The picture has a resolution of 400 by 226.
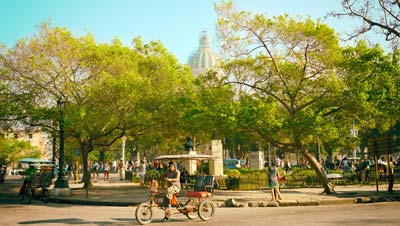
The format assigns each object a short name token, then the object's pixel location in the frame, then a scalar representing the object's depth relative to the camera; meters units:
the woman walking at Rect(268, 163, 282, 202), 19.02
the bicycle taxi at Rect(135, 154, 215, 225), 12.81
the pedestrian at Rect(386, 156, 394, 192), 21.80
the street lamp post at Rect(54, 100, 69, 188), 23.72
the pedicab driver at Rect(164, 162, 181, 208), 13.12
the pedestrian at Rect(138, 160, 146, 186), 31.81
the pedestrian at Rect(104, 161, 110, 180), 41.98
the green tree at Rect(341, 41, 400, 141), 20.38
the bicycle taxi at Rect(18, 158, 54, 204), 22.19
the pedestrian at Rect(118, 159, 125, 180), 42.43
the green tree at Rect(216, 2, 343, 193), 20.97
